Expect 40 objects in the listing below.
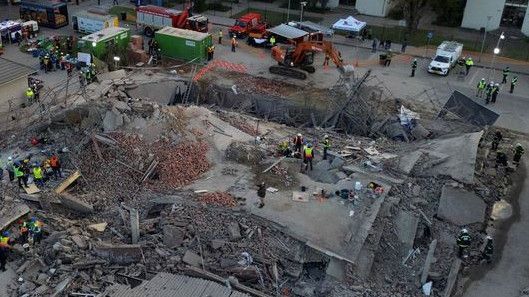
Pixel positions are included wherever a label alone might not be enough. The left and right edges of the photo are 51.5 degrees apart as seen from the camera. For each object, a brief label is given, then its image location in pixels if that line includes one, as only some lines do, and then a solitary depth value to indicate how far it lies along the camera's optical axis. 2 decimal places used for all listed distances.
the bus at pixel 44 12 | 42.50
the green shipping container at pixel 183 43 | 36.81
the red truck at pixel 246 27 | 41.62
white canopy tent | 42.84
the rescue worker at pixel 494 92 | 32.37
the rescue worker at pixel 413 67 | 36.05
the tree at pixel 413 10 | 43.16
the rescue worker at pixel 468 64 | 36.66
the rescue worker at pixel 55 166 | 21.95
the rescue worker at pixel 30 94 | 29.77
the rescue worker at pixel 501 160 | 25.44
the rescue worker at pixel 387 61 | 37.91
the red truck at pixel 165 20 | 41.09
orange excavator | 35.19
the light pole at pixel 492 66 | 37.60
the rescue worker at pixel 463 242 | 19.08
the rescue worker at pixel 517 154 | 25.78
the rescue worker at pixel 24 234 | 18.50
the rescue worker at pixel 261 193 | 20.24
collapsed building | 17.61
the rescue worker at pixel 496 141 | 27.00
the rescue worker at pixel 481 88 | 32.91
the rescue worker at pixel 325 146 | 24.41
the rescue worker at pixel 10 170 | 21.92
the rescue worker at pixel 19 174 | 21.06
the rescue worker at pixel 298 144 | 24.62
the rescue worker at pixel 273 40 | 39.34
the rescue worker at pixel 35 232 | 18.38
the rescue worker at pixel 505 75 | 34.81
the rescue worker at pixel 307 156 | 23.28
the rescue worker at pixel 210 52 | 37.53
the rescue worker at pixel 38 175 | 21.38
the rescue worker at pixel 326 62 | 37.56
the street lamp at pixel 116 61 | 34.72
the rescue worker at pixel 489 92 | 32.47
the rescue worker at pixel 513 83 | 33.92
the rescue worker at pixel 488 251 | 19.36
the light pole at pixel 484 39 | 40.97
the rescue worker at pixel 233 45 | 39.50
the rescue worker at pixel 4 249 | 17.56
